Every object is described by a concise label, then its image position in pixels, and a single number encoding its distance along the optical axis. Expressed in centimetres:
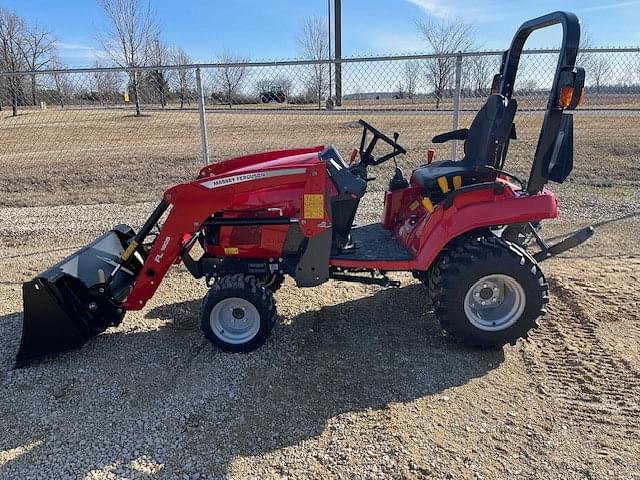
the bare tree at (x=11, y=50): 2899
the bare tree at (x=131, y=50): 2566
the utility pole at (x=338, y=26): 2435
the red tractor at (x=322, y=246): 343
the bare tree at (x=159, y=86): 1058
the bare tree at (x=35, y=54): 3587
